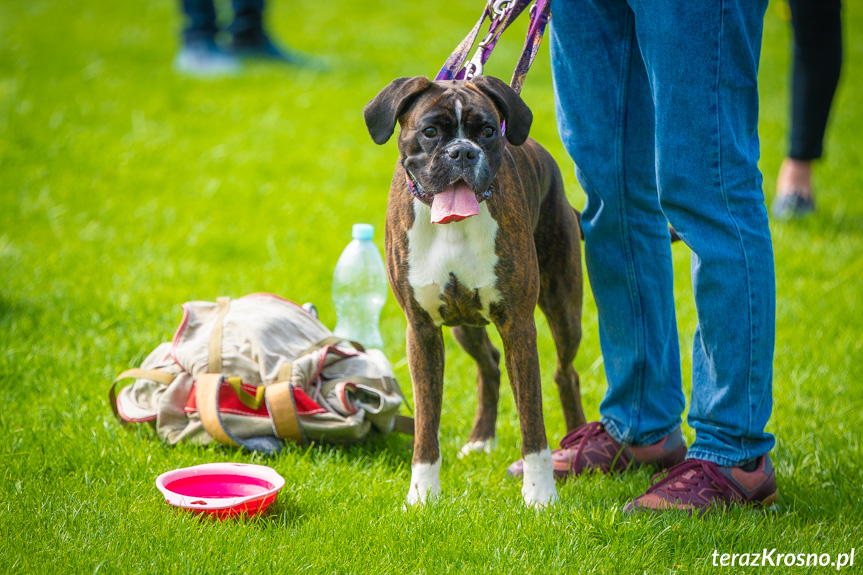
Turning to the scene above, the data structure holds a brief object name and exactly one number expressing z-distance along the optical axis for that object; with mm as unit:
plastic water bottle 9617
